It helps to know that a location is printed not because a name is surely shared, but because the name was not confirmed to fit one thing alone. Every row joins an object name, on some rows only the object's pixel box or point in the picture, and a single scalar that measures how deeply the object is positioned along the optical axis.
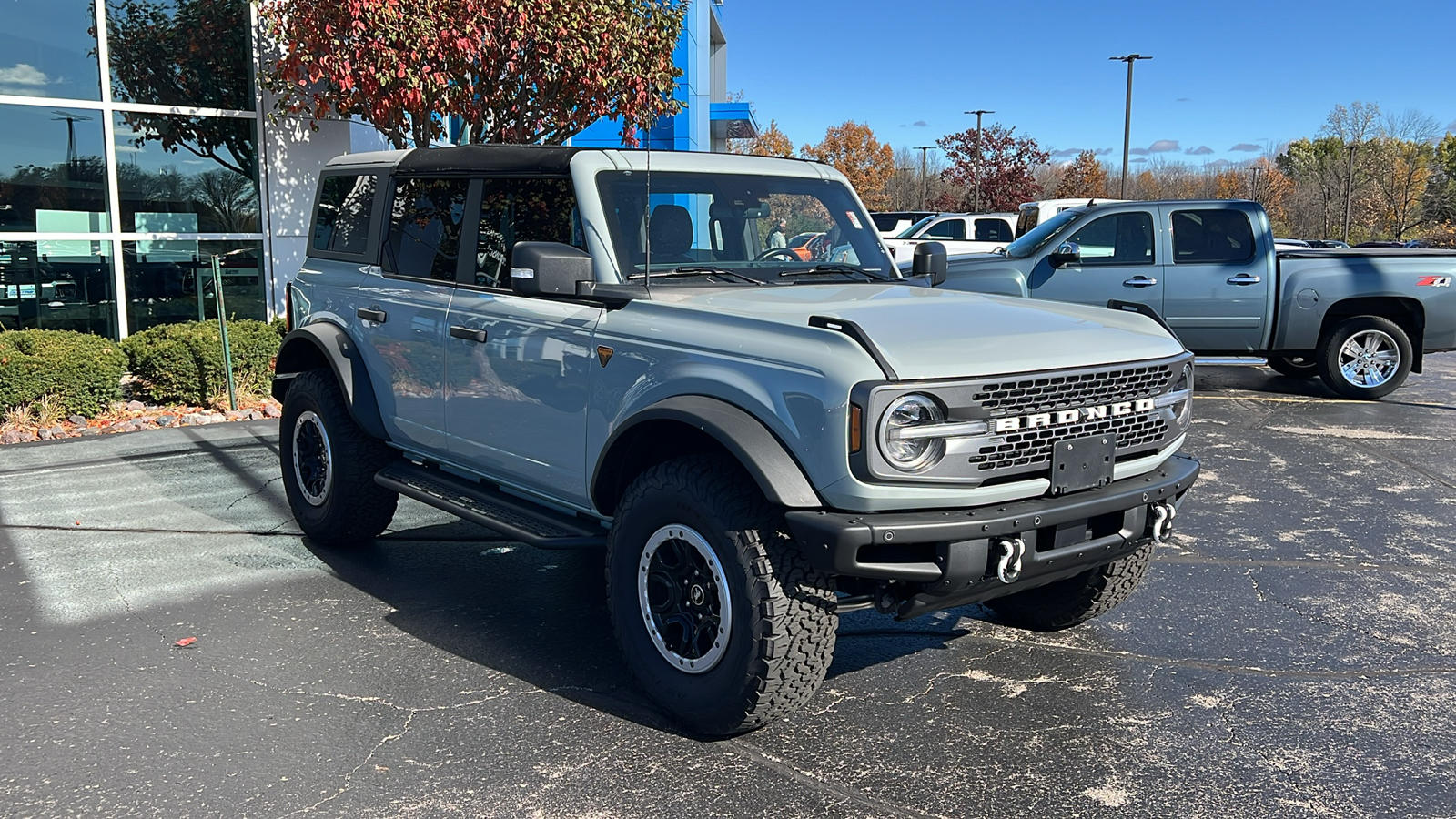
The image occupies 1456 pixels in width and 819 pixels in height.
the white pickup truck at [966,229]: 23.12
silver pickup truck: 11.59
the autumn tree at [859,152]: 67.50
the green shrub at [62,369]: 9.53
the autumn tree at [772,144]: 59.49
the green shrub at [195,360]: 10.48
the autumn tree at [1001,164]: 54.78
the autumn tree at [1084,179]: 66.81
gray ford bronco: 3.49
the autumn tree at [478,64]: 10.15
